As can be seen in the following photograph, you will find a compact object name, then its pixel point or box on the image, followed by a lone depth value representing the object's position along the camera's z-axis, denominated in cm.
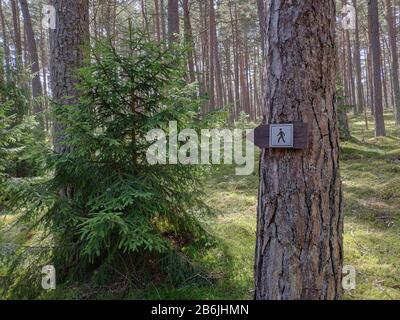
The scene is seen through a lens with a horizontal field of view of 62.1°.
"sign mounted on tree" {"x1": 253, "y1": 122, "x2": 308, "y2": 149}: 227
